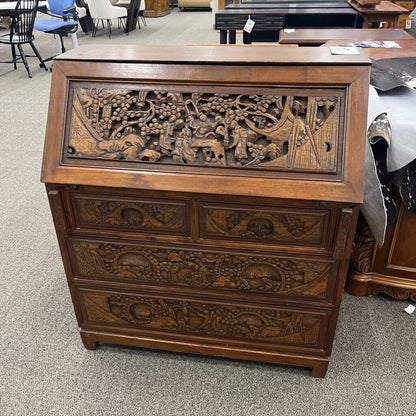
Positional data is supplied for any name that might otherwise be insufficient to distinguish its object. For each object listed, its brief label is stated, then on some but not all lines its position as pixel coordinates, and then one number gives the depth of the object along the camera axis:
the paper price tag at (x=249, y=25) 3.58
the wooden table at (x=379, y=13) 3.37
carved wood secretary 1.13
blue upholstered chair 5.24
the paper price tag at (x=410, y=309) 1.77
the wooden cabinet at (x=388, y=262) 1.63
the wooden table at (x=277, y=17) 3.66
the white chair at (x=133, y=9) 7.42
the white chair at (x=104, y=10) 7.01
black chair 4.91
